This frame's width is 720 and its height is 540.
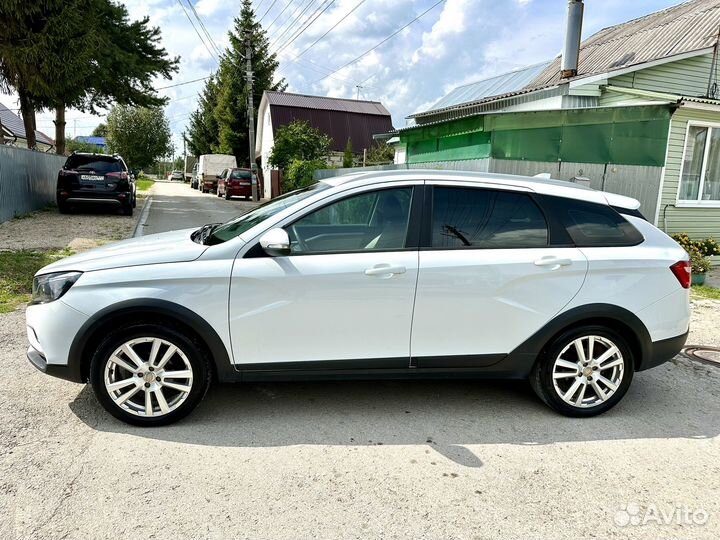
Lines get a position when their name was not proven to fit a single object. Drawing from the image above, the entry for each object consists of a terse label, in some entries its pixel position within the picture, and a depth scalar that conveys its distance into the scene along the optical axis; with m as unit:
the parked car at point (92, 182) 13.82
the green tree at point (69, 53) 13.48
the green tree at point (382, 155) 28.00
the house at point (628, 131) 9.59
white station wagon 3.27
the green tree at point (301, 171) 18.72
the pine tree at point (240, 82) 36.94
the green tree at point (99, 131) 88.23
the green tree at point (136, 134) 58.72
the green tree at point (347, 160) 22.83
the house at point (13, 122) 34.59
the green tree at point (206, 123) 48.92
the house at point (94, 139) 86.40
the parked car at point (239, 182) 25.47
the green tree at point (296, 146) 22.50
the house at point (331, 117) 31.75
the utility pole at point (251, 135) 25.55
